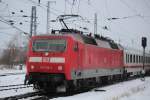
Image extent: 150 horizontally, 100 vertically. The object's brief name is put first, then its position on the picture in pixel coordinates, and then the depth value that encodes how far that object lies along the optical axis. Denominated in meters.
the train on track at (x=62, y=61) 16.69
